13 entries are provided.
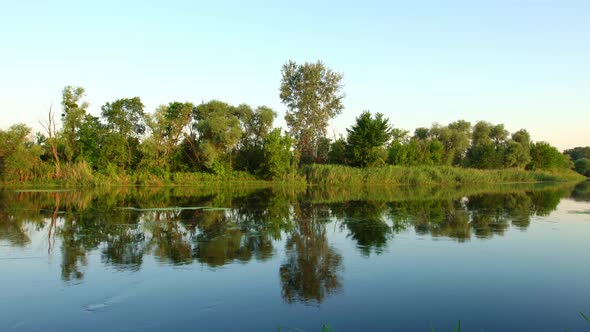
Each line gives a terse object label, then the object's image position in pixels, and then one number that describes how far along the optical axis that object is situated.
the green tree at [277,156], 39.72
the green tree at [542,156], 62.53
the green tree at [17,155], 34.31
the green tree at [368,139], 42.97
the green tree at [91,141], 37.62
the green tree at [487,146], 57.25
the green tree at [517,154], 59.41
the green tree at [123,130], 38.31
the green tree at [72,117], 38.12
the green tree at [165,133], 38.72
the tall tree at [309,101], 46.56
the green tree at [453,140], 59.53
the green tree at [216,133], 39.69
